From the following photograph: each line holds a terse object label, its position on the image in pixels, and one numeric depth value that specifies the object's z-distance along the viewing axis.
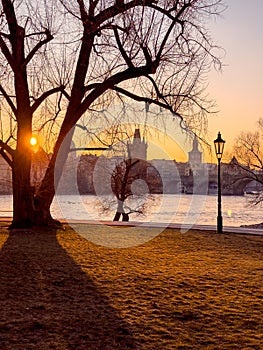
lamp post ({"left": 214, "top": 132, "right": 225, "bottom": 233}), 14.75
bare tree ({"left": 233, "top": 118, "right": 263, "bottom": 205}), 37.53
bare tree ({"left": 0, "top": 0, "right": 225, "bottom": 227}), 11.70
